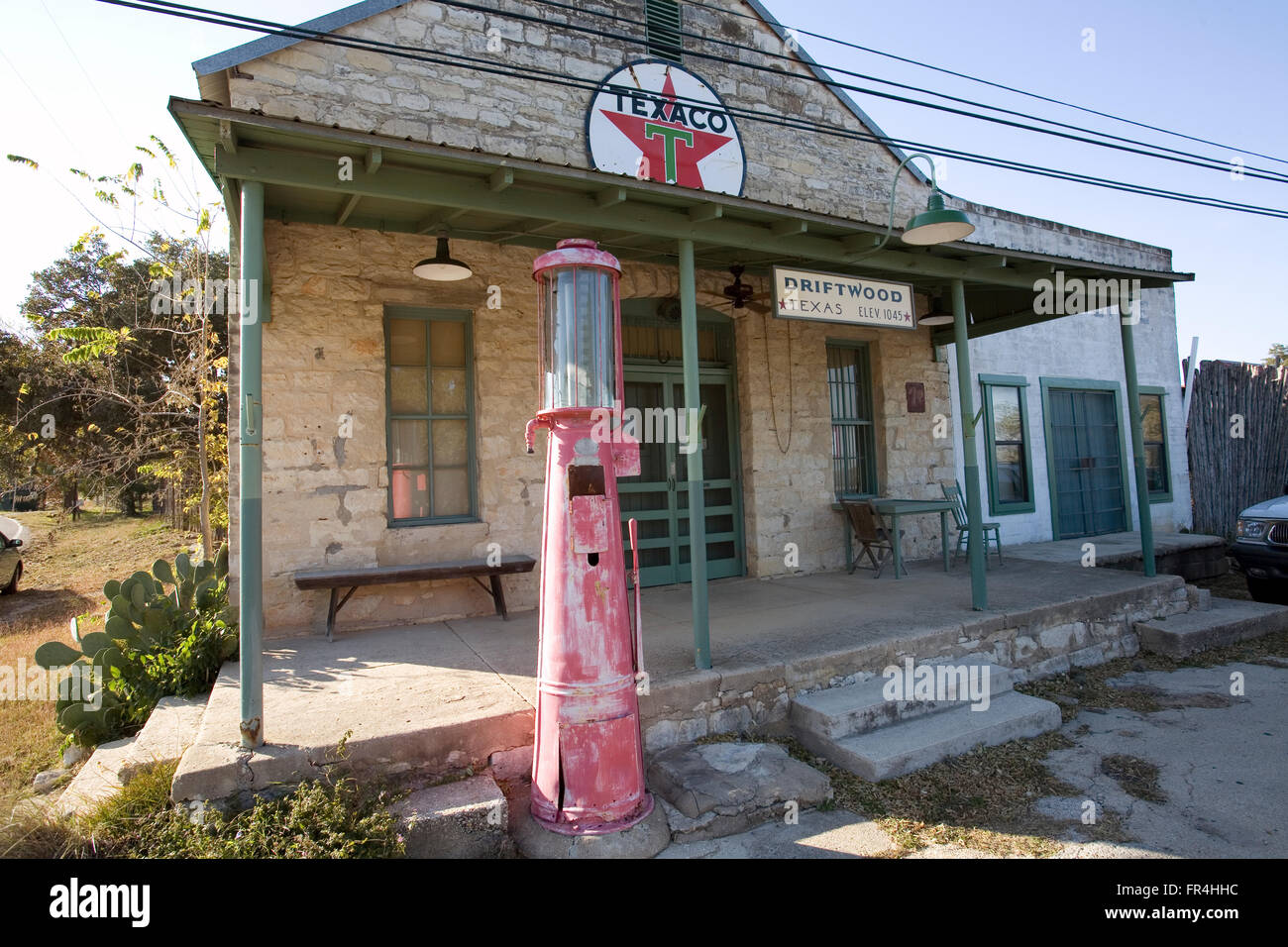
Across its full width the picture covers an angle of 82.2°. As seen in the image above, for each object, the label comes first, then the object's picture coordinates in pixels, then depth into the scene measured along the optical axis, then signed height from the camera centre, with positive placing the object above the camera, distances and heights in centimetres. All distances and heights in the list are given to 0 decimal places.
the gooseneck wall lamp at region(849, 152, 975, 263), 516 +188
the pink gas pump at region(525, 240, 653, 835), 330 -40
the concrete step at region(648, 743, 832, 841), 349 -143
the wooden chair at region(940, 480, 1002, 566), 867 -23
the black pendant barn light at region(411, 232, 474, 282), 546 +182
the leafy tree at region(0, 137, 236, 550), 790 +205
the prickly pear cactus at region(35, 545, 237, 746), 442 -83
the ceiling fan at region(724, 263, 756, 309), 708 +202
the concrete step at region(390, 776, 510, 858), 311 -134
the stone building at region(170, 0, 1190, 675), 483 +190
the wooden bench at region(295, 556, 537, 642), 532 -47
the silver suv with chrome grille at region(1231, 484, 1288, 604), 781 -75
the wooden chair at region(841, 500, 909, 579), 763 -34
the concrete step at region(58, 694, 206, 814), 334 -113
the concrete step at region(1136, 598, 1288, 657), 643 -132
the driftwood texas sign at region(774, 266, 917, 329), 556 +155
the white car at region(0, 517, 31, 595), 1041 -40
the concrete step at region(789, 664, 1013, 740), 431 -130
